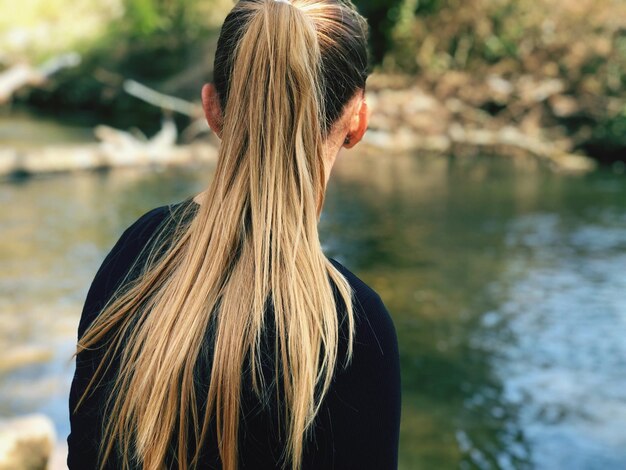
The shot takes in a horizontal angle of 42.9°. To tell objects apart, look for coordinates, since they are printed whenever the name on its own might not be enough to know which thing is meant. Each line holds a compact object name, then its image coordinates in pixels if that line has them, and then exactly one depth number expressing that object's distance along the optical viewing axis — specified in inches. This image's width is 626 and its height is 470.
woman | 45.3
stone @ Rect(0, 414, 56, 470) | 143.3
